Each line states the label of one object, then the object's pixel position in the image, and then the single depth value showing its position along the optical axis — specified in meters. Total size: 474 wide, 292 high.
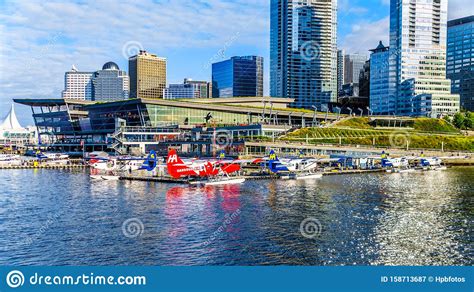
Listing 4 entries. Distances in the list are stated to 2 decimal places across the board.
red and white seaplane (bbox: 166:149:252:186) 102.62
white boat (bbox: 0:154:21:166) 164.82
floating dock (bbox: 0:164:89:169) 153.75
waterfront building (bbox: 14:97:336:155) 186.00
